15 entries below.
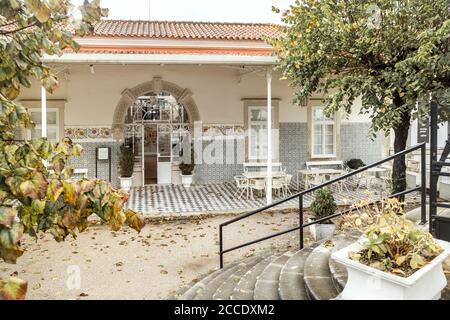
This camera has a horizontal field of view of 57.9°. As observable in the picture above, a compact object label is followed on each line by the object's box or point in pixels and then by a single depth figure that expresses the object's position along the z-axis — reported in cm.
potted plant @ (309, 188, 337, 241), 732
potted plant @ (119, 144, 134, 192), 1235
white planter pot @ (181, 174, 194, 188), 1294
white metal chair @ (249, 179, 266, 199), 1104
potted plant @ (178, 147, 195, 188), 1283
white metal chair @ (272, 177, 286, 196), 1120
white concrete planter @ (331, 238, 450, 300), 296
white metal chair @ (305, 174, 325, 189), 1221
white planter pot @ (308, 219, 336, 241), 730
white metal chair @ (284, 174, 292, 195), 1141
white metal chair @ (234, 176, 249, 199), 1142
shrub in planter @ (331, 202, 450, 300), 301
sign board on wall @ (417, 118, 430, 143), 1313
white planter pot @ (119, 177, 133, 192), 1246
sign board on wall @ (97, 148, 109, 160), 1260
